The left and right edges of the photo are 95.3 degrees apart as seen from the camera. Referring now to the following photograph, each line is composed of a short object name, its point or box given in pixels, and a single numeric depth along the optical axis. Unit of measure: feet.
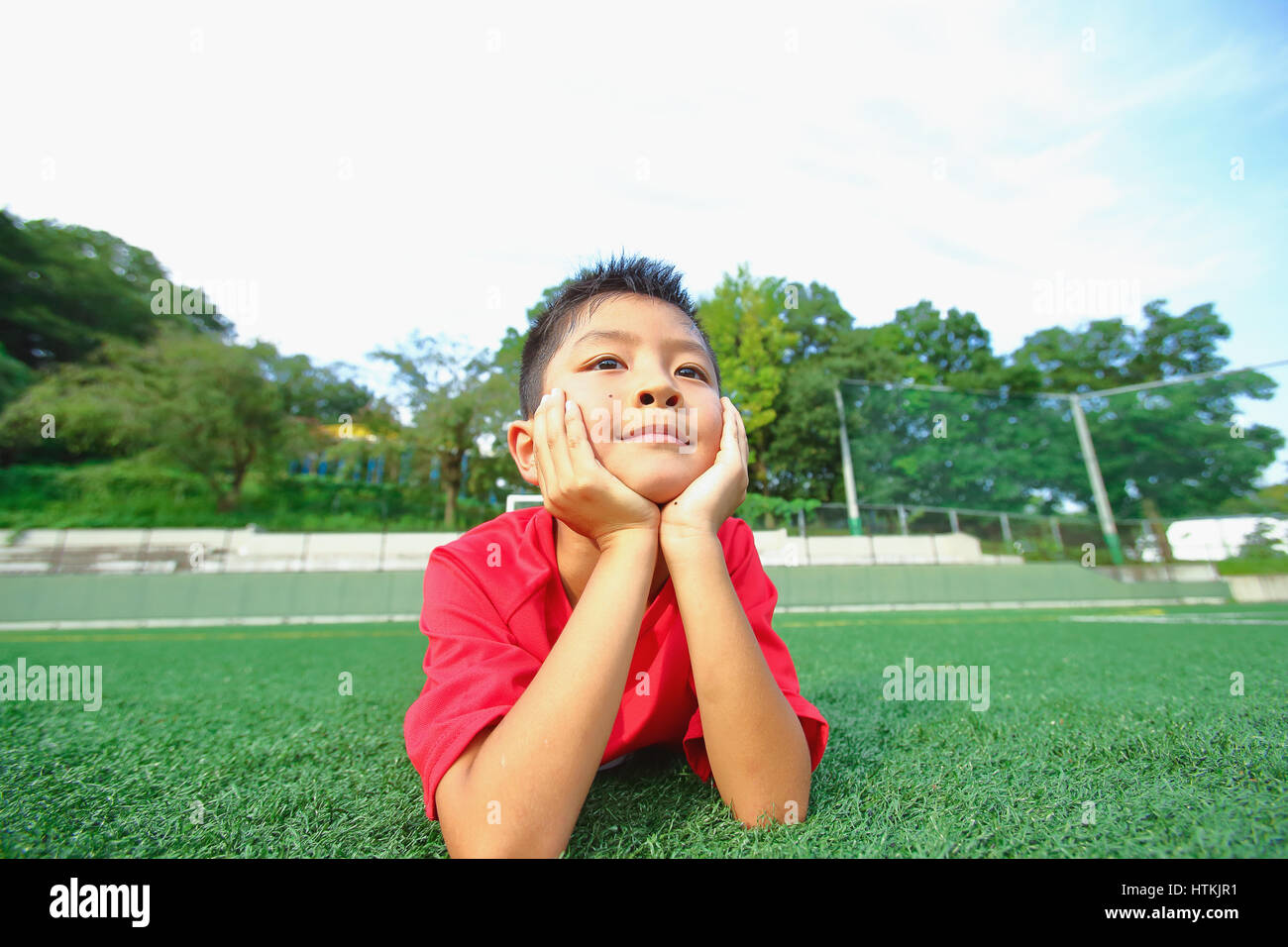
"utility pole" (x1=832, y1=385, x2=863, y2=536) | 65.77
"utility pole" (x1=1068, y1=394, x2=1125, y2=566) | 66.13
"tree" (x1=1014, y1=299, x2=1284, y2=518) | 58.49
